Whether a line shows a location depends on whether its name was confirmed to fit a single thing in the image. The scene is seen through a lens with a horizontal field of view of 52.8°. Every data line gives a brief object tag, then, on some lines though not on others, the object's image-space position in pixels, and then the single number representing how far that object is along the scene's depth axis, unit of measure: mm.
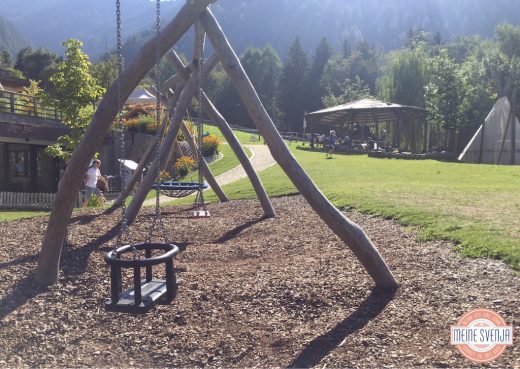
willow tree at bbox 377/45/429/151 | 43812
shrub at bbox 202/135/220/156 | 32062
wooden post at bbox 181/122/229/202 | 12796
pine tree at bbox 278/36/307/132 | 74625
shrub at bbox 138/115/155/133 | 32059
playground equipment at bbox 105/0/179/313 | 4301
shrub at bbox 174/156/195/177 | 25812
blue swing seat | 10734
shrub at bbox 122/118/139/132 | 32103
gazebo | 31812
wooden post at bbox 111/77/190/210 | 10570
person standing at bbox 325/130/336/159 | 30088
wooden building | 22391
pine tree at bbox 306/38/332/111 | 74625
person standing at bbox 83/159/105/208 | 14016
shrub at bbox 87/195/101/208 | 14734
